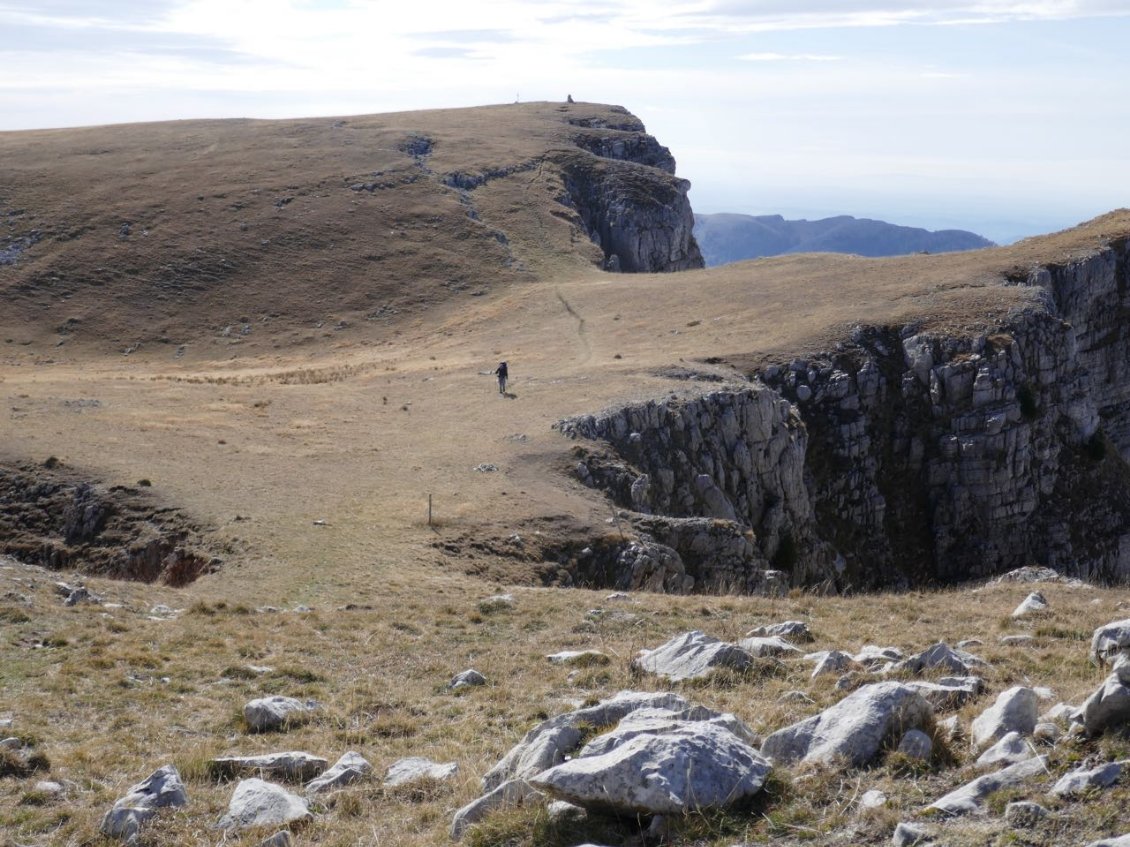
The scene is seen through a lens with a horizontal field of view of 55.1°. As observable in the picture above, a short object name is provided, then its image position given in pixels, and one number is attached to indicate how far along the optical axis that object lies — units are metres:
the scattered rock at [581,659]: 14.84
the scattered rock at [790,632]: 15.65
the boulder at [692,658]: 13.29
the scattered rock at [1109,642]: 11.77
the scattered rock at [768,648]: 14.19
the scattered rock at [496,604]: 19.88
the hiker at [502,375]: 47.22
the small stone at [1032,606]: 17.45
